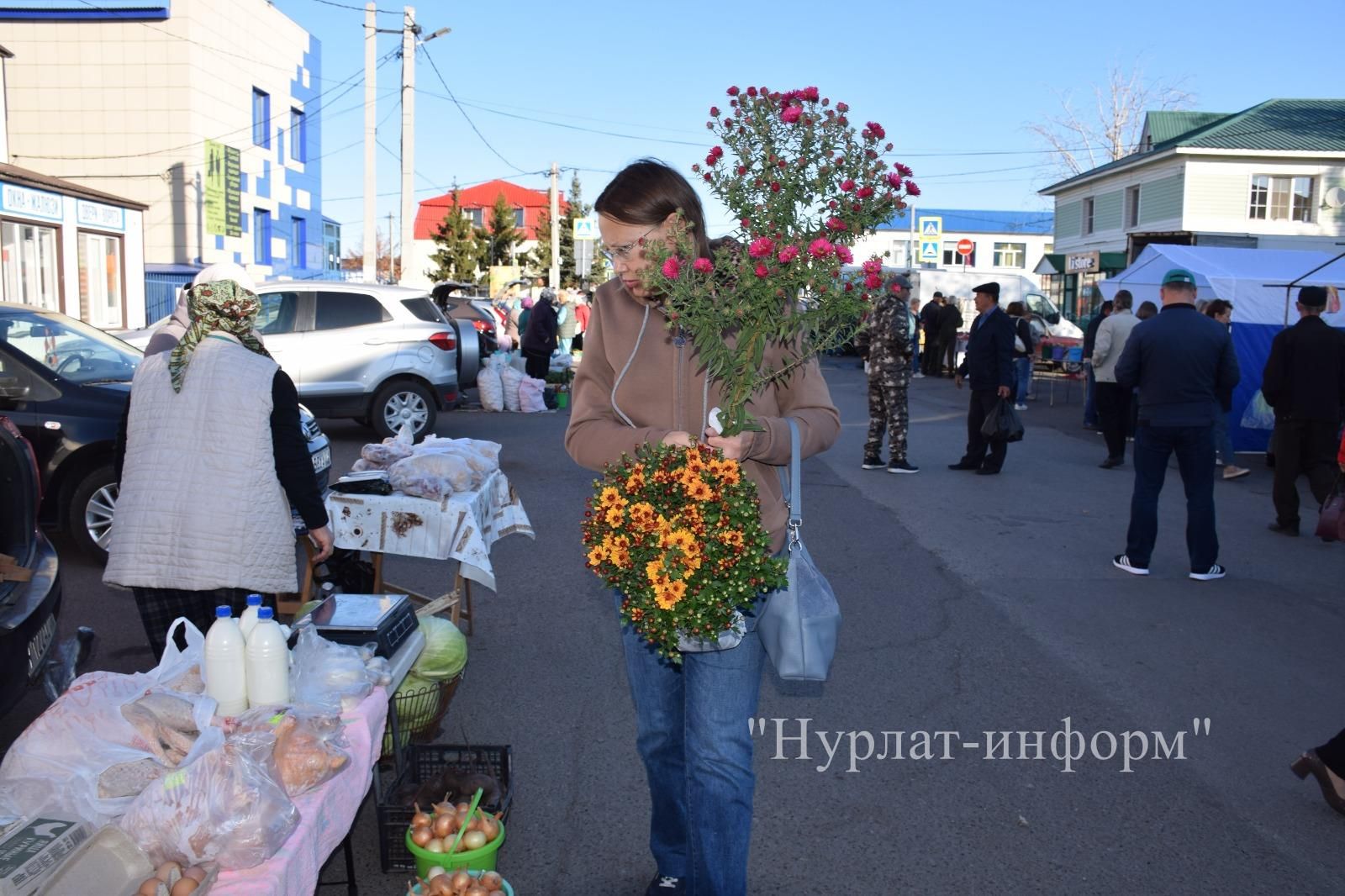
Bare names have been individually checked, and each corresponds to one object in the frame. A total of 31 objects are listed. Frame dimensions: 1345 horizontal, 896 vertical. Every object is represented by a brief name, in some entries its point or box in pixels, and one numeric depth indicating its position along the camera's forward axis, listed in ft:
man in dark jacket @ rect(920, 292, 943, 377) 87.92
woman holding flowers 9.20
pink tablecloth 8.27
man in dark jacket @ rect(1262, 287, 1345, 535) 29.22
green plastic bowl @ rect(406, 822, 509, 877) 10.93
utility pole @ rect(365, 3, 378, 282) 86.63
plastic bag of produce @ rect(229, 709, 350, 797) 9.23
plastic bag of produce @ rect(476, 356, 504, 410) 58.03
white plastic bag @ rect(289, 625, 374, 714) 10.41
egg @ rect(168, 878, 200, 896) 8.04
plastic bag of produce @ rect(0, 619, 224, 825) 8.89
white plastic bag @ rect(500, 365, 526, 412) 58.54
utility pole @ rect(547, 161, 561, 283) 164.17
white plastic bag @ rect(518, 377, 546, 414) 58.29
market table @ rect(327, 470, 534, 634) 18.33
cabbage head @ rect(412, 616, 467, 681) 15.21
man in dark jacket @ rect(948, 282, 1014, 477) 38.99
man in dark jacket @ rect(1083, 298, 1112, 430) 54.05
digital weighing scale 12.21
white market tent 44.62
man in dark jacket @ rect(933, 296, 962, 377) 85.10
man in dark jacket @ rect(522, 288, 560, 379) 61.41
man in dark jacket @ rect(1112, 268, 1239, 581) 24.20
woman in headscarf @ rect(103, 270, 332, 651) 12.02
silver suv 44.55
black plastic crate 12.15
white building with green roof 131.85
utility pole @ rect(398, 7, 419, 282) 86.53
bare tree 174.19
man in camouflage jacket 38.75
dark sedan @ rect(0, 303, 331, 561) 24.59
